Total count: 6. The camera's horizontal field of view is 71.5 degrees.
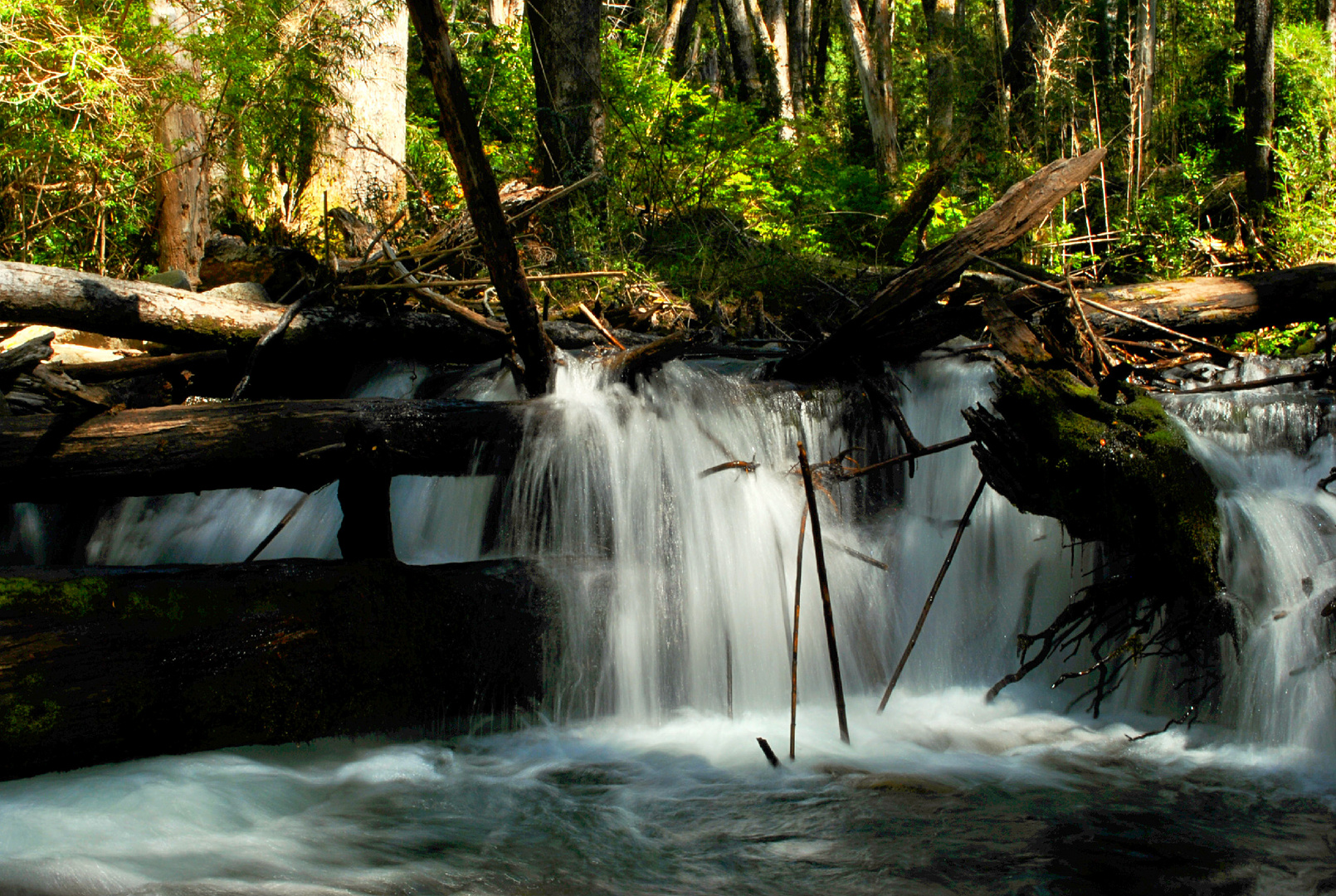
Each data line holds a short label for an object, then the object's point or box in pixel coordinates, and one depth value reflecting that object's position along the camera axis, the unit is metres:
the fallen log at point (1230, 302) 5.99
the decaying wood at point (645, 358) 5.04
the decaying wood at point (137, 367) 5.65
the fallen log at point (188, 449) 3.85
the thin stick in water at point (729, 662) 4.38
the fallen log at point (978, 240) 4.79
